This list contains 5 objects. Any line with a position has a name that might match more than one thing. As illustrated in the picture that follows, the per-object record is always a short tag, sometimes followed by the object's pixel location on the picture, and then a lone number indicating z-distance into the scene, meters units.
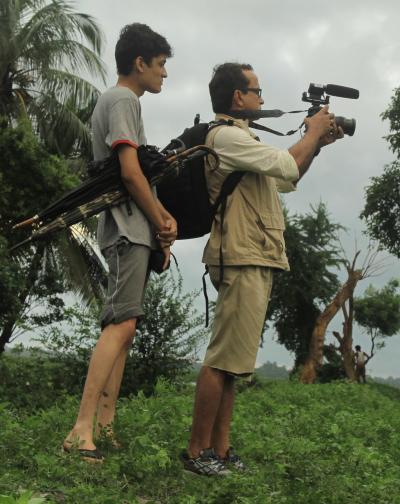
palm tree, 25.00
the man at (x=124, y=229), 4.85
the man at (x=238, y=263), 5.05
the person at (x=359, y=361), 41.03
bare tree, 34.62
